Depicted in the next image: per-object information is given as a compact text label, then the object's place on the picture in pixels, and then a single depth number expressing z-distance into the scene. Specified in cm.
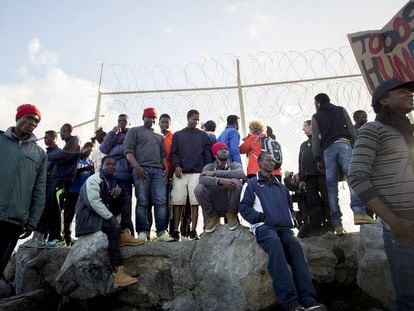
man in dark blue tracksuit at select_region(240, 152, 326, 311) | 332
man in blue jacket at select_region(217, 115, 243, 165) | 520
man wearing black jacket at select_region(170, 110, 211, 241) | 505
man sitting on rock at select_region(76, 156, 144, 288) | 429
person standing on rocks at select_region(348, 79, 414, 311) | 191
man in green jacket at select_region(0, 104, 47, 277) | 318
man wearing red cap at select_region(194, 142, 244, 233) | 428
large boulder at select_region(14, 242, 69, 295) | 479
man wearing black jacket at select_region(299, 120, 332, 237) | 530
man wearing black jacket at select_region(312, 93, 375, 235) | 460
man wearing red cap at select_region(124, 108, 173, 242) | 482
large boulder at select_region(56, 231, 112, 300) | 413
